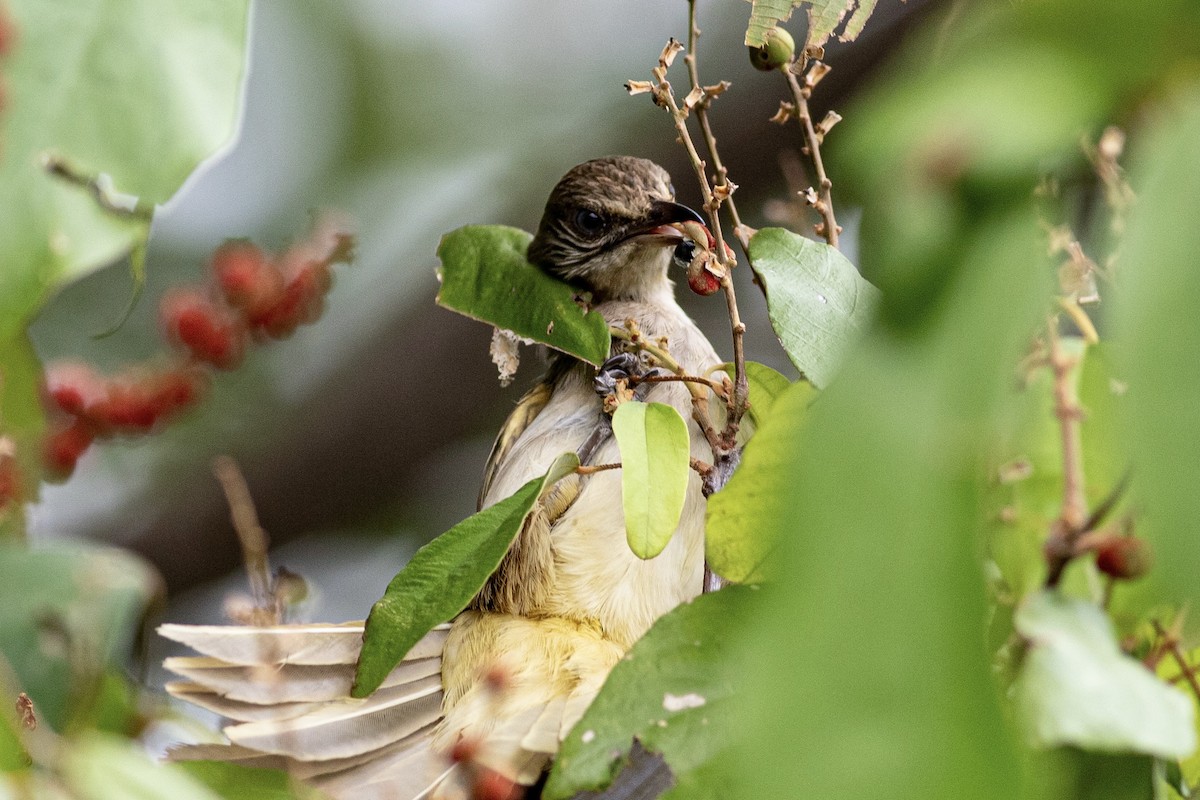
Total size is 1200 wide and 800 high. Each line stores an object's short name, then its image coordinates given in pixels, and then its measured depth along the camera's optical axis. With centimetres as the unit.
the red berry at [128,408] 649
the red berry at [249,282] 632
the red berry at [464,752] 478
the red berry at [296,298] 641
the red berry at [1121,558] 198
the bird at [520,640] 537
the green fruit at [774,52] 411
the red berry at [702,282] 471
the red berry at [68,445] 666
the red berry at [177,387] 654
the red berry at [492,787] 452
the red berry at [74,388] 676
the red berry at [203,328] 625
